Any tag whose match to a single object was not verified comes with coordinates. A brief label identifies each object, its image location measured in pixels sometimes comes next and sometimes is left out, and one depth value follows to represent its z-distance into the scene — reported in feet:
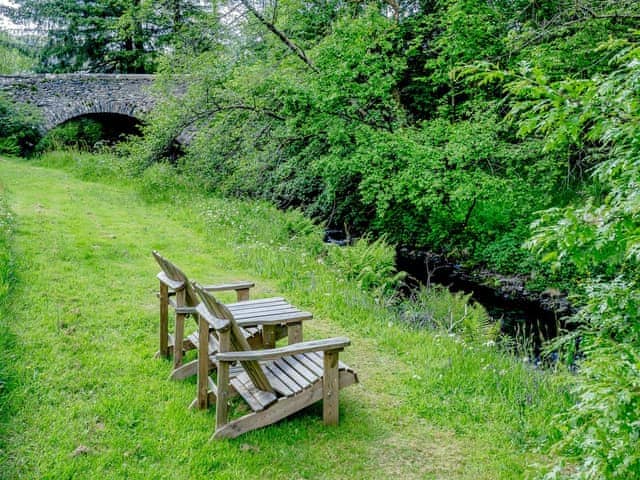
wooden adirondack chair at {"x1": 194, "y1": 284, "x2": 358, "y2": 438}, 10.41
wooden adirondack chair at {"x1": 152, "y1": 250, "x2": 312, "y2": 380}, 12.53
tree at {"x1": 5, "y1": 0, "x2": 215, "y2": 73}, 72.02
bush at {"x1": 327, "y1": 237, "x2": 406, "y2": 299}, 24.47
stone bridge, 56.95
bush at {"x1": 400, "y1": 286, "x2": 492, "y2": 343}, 18.33
